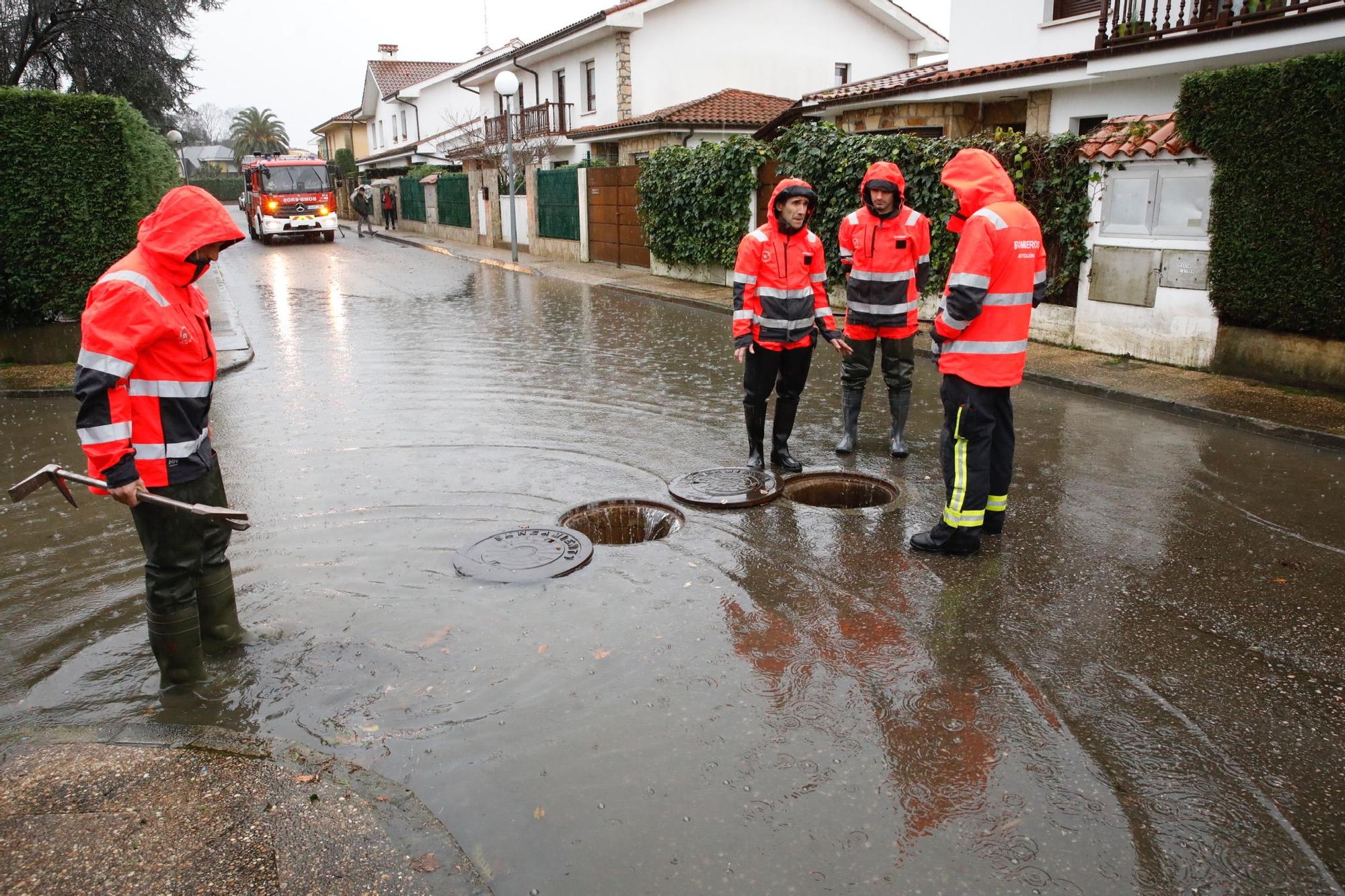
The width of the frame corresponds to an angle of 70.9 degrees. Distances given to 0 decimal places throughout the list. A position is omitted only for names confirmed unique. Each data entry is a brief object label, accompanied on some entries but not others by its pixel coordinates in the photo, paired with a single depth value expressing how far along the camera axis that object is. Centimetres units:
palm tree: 8369
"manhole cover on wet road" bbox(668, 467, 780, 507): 576
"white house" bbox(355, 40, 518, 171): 4575
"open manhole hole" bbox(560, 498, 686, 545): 559
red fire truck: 3139
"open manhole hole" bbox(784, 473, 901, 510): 606
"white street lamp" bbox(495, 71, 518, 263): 2150
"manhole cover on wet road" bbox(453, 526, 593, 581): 476
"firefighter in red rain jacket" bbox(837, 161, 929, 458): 632
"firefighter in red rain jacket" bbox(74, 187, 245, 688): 332
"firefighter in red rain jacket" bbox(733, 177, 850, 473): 606
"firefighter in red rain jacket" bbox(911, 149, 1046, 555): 468
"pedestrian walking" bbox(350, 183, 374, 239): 3722
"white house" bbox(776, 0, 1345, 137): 1125
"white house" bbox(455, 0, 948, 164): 2838
